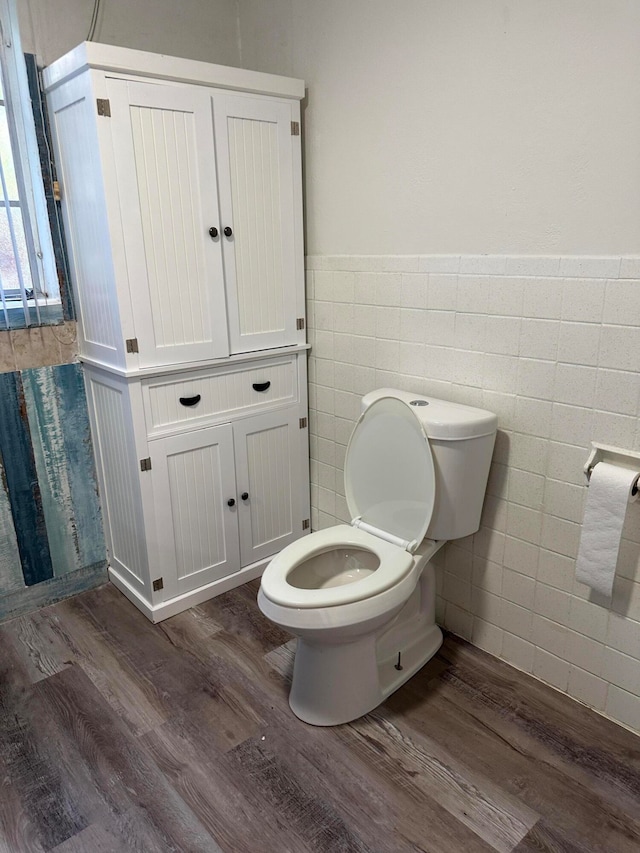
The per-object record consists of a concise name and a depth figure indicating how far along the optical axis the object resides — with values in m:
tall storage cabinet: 1.77
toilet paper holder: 1.48
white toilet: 1.56
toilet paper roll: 1.45
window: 1.82
